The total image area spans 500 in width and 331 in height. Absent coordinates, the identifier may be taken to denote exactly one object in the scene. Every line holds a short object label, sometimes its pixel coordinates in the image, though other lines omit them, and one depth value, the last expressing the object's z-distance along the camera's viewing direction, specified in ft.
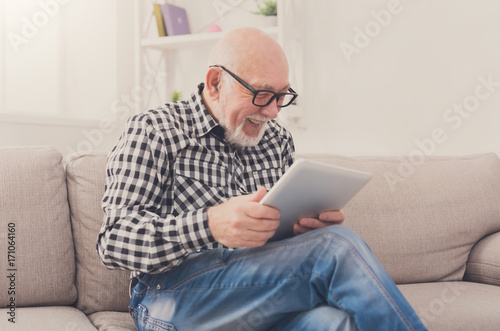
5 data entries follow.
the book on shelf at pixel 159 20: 9.76
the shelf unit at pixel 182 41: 9.24
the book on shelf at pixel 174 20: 9.78
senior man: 3.38
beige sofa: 4.41
